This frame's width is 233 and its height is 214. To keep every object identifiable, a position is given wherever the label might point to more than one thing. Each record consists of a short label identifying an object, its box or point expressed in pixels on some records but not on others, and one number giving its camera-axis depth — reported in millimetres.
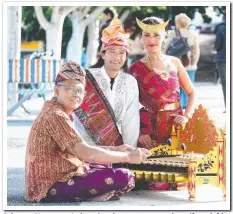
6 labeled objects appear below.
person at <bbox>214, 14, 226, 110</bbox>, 13008
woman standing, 7129
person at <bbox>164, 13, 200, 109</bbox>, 12711
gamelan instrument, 6473
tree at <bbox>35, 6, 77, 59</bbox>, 20414
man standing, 6906
